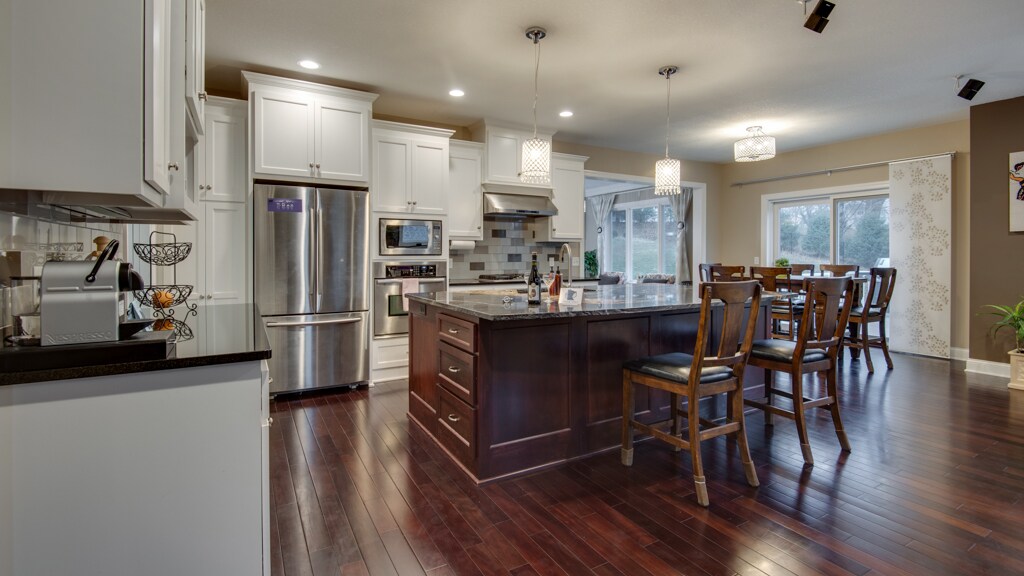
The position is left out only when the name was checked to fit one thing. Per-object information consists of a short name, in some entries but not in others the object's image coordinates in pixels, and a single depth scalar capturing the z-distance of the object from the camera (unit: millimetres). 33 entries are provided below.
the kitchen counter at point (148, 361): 1152
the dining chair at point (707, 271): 5455
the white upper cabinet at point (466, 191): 5121
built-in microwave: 4516
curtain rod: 6000
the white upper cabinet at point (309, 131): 3922
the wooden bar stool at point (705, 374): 2250
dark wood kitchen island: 2451
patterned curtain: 5461
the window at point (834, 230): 6234
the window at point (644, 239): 8789
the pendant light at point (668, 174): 4191
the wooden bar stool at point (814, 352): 2639
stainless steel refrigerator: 3936
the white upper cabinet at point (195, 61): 1773
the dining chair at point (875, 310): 4934
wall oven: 4484
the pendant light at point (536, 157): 3723
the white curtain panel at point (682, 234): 7969
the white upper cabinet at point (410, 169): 4523
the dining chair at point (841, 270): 5582
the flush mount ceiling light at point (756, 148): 4824
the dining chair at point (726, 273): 4816
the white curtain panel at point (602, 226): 10062
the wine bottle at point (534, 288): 2781
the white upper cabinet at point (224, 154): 3900
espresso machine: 1221
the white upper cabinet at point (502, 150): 5281
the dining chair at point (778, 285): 5090
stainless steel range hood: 5273
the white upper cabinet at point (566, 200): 5852
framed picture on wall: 4578
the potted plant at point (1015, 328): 4262
